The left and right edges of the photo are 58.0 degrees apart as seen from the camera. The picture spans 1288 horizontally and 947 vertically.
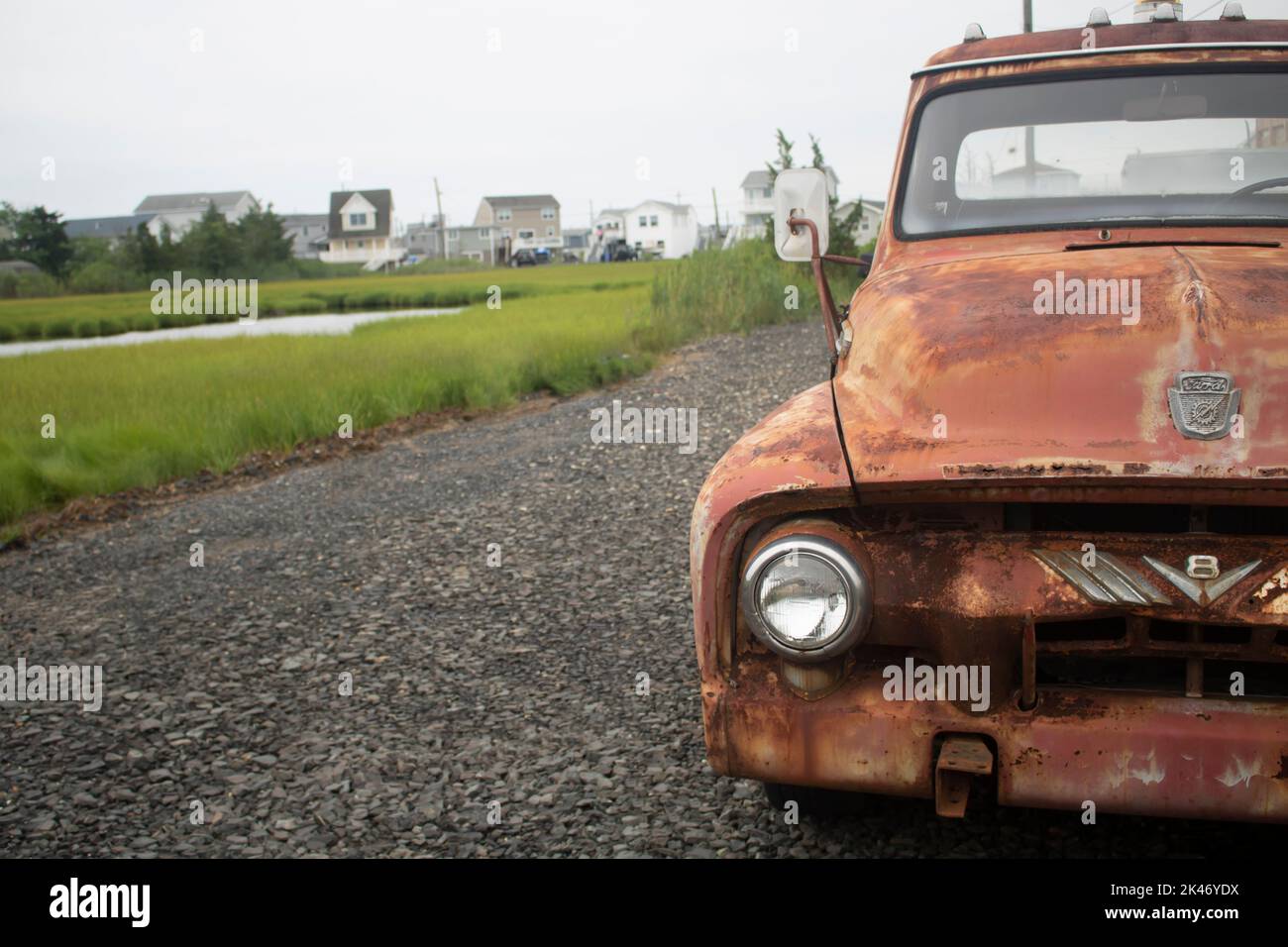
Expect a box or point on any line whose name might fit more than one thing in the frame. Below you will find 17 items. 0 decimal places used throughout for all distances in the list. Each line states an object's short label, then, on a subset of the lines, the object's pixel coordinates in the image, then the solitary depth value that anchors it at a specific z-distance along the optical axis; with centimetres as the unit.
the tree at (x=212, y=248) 5225
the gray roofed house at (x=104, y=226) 9068
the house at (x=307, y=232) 9838
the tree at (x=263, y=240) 6066
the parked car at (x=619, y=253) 7306
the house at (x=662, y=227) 9406
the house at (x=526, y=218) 9869
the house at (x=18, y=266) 4809
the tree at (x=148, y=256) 4931
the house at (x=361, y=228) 9075
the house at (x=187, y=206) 9406
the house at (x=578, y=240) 10362
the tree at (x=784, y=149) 2344
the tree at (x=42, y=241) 4588
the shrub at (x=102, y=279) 4419
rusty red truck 212
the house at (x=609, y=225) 9662
